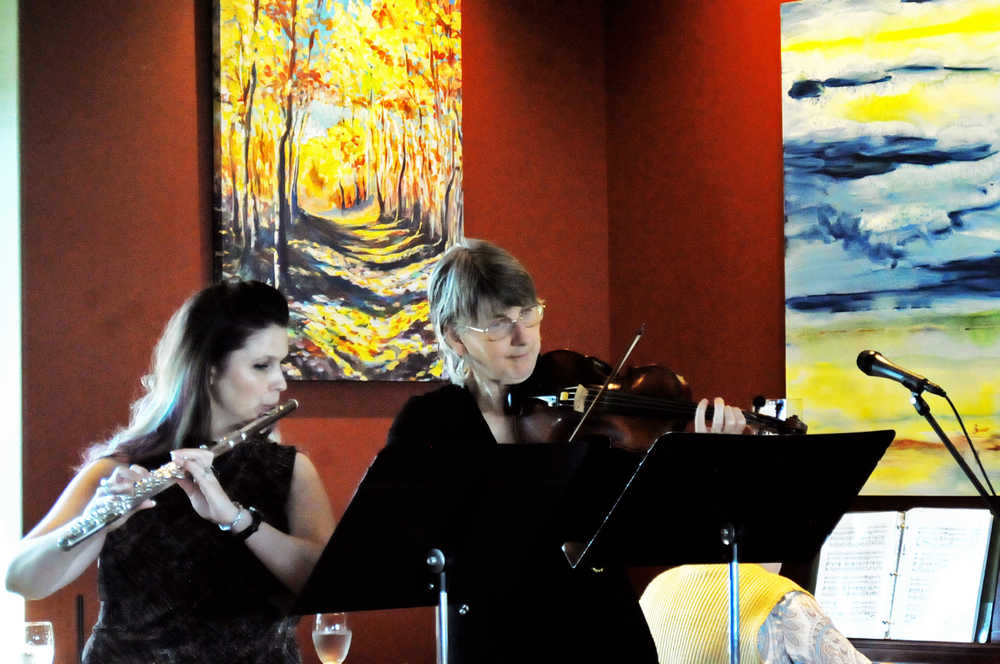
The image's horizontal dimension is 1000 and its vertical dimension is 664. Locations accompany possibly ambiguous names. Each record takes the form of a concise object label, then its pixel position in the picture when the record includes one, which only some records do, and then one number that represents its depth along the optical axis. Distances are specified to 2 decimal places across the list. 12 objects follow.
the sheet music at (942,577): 6.19
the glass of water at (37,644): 5.07
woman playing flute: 3.84
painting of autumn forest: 6.76
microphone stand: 5.19
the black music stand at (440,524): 3.42
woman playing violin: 4.17
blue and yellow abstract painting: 7.36
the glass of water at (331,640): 5.81
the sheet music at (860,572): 6.27
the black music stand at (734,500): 3.88
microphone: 5.07
